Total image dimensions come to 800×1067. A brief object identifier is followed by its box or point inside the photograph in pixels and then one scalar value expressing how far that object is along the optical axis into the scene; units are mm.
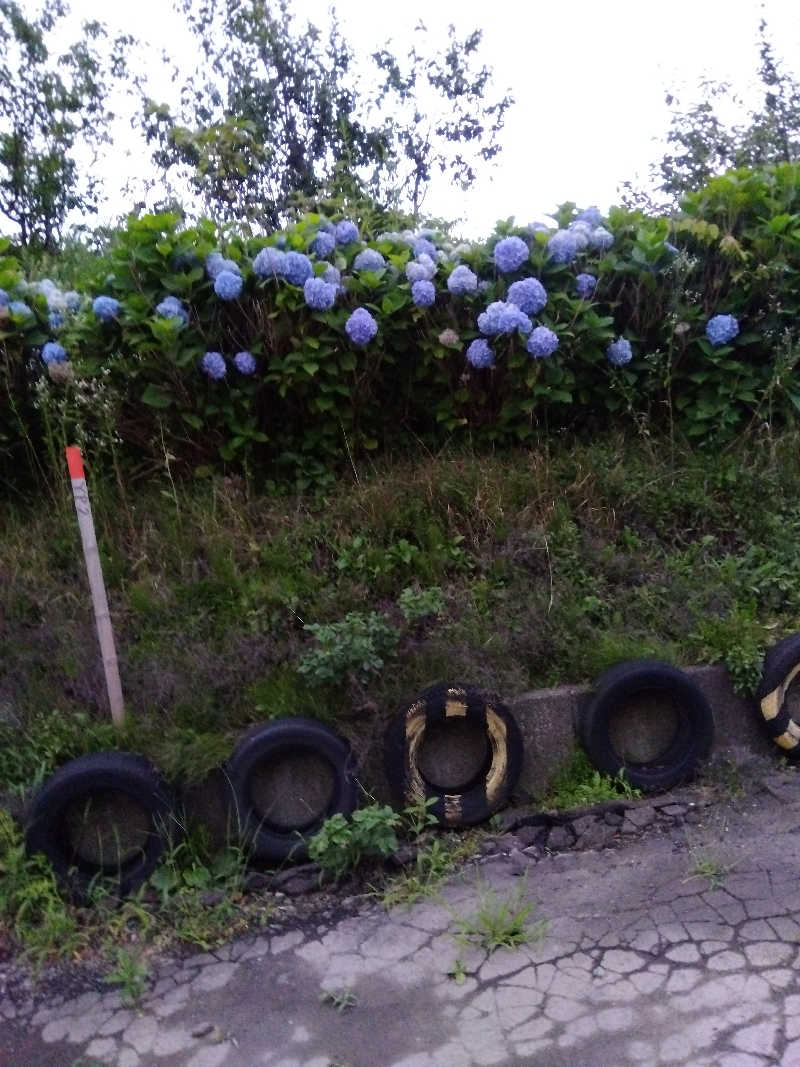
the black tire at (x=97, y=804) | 3840
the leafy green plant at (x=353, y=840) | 3828
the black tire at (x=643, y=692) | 4352
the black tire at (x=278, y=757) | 3984
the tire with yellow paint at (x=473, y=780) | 4141
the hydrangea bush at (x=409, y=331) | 5145
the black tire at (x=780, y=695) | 4484
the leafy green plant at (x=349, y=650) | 4246
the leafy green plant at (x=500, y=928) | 3430
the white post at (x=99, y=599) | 4160
